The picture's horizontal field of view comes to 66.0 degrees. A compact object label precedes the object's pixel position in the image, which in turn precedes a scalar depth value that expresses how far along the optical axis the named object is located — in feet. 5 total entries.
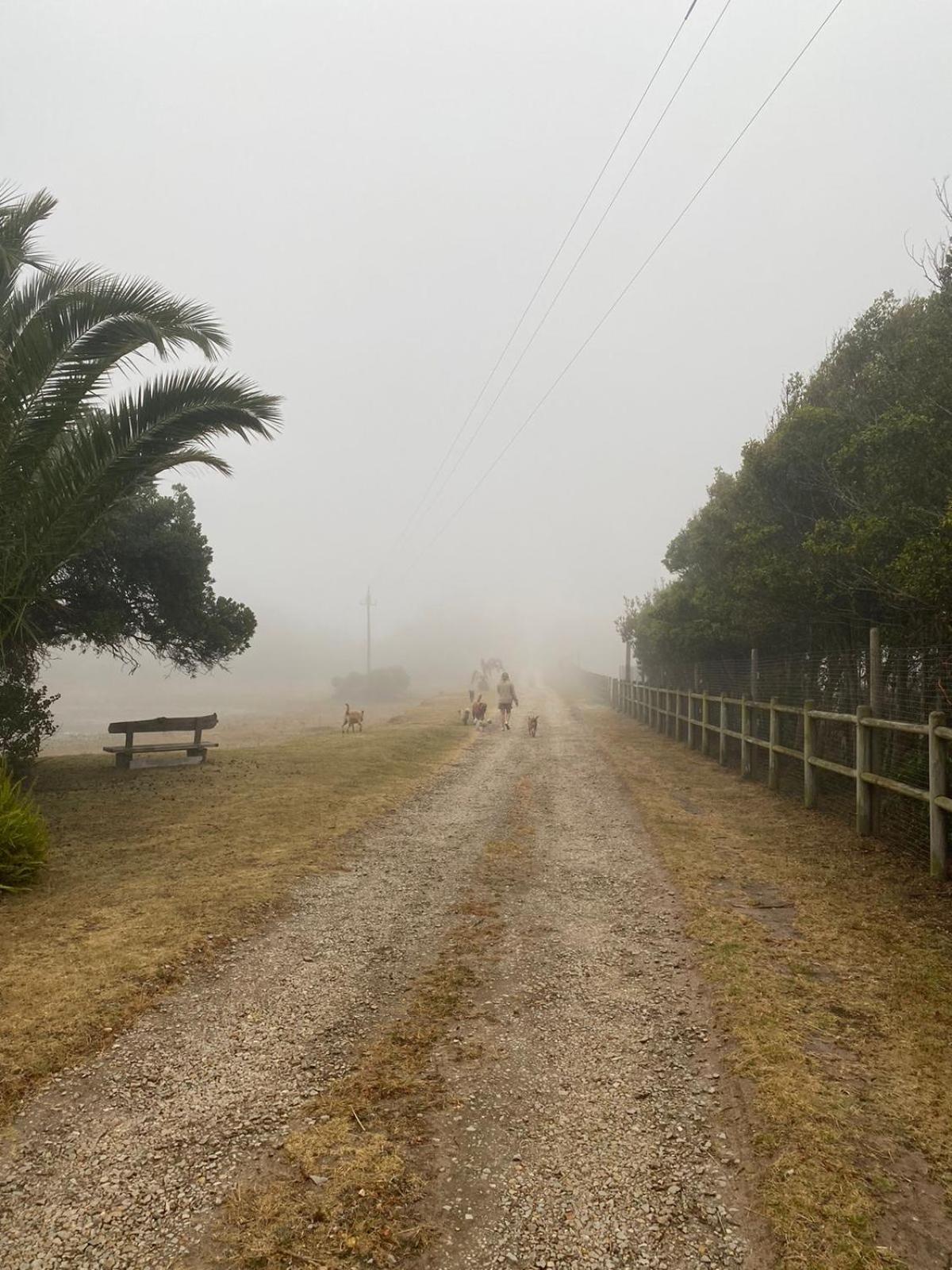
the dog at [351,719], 74.08
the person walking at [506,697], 72.08
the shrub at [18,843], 20.36
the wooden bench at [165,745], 43.91
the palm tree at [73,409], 27.94
